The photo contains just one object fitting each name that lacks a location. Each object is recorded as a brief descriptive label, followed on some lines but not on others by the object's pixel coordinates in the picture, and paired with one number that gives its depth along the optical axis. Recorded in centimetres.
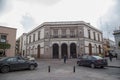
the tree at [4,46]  1265
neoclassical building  1893
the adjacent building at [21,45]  2977
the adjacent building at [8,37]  1419
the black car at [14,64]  677
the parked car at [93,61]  872
